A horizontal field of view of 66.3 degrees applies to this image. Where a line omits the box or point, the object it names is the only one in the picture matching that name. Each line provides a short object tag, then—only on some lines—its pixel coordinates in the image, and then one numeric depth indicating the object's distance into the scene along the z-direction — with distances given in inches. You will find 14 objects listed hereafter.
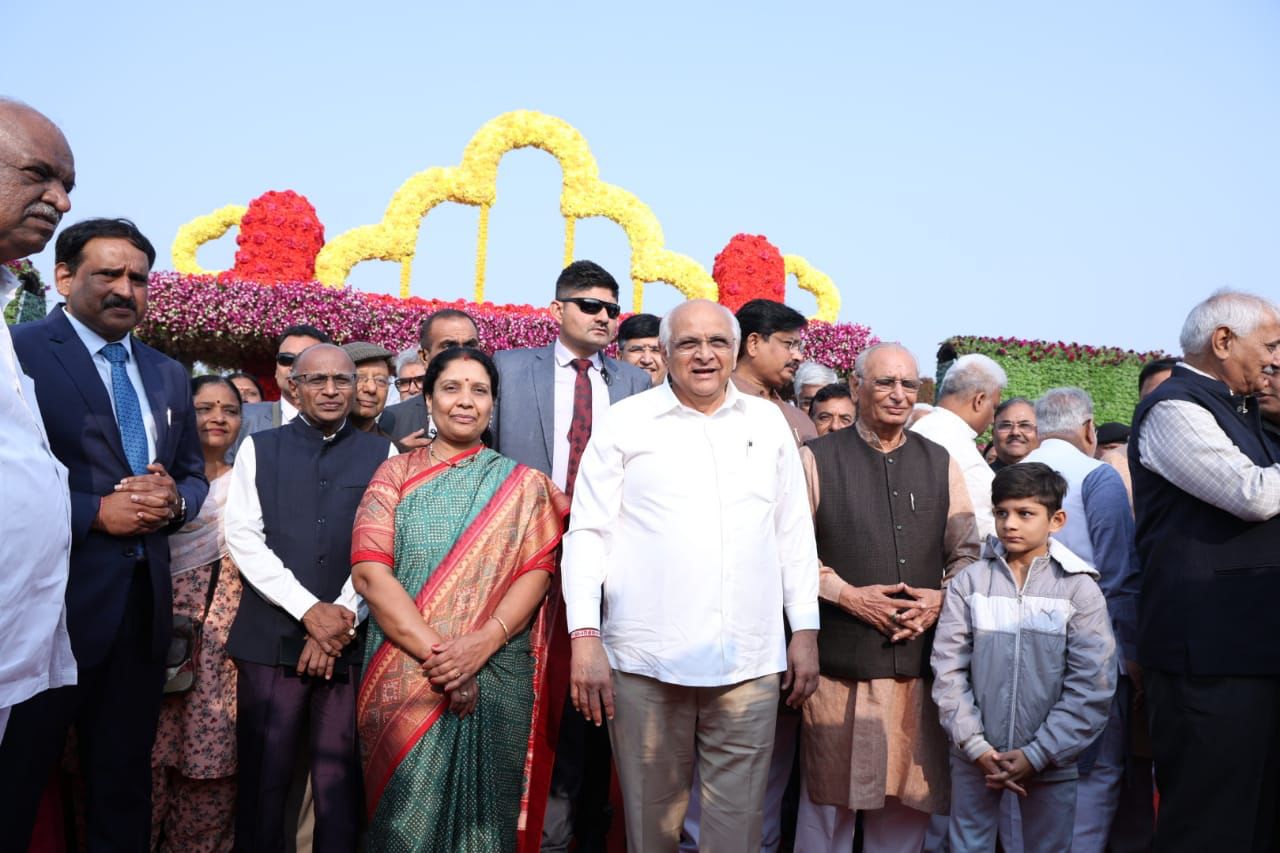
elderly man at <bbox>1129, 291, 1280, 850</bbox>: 126.5
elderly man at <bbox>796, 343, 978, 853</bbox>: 146.7
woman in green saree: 129.2
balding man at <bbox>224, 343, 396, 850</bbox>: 145.3
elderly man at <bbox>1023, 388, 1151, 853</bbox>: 166.4
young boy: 141.2
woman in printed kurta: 155.1
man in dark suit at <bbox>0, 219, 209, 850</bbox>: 122.1
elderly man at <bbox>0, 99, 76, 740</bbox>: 80.2
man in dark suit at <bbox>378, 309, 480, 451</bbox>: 192.5
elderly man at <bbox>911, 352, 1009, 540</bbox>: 178.2
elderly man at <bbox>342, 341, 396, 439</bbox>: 193.2
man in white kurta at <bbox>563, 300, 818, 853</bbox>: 126.7
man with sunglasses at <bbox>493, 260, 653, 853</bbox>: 165.3
